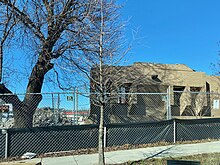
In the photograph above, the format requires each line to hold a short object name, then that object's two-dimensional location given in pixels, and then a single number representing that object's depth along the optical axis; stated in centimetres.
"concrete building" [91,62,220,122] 1542
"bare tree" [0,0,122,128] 901
